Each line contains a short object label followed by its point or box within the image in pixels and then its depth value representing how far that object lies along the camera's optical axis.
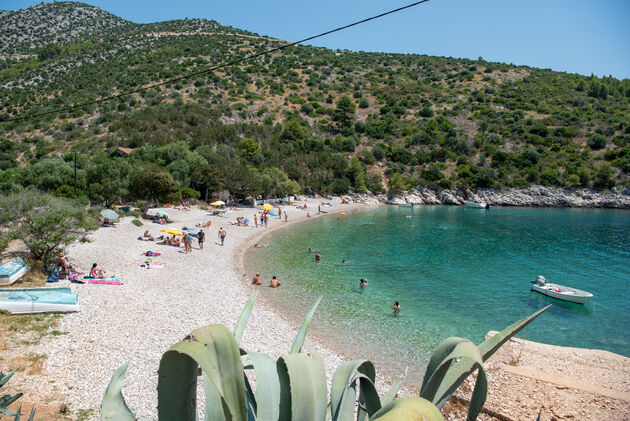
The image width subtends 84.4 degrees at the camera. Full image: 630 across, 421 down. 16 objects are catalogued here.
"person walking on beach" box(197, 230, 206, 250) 22.86
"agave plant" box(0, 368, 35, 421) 3.36
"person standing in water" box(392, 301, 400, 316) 15.12
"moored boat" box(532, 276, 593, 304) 16.95
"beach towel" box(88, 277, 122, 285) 14.16
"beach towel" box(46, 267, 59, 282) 13.21
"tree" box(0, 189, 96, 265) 13.13
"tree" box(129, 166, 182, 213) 29.06
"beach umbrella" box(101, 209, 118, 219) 24.79
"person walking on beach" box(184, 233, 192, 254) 21.48
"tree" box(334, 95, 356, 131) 76.25
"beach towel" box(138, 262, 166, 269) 17.60
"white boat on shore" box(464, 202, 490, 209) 57.81
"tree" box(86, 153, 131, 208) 30.38
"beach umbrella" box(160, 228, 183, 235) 22.77
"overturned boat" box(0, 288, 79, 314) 9.96
